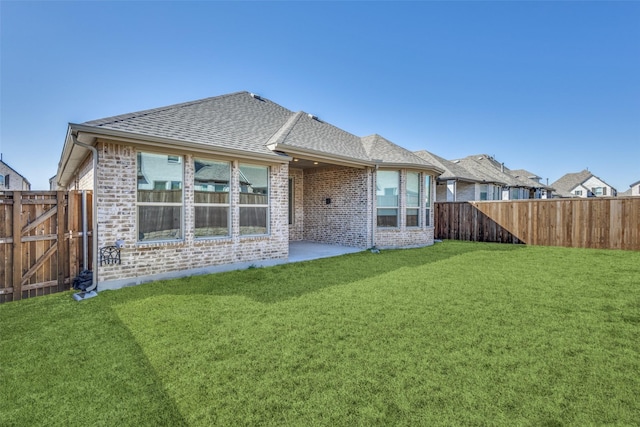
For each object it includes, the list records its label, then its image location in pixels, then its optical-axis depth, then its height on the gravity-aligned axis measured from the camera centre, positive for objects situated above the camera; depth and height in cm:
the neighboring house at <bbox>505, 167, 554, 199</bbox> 3058 +267
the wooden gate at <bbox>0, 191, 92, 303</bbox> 520 -62
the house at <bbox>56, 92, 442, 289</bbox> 590 +76
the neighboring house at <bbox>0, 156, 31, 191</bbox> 3047 +373
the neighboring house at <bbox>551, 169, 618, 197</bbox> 4734 +418
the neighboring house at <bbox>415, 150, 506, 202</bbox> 1984 +209
